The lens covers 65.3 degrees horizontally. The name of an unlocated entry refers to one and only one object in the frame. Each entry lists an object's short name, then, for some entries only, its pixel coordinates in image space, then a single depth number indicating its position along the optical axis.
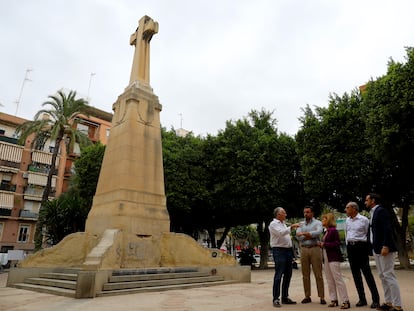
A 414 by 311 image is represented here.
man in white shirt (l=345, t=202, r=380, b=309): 5.52
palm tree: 23.72
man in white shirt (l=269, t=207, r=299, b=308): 5.96
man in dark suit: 4.84
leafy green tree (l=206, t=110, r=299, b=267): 21.17
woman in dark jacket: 5.49
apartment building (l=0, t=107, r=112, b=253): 34.88
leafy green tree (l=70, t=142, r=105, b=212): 23.55
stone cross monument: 10.73
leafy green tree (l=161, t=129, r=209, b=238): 22.19
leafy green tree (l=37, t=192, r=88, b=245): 24.23
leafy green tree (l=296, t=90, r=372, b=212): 17.77
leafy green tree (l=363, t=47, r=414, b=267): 13.29
